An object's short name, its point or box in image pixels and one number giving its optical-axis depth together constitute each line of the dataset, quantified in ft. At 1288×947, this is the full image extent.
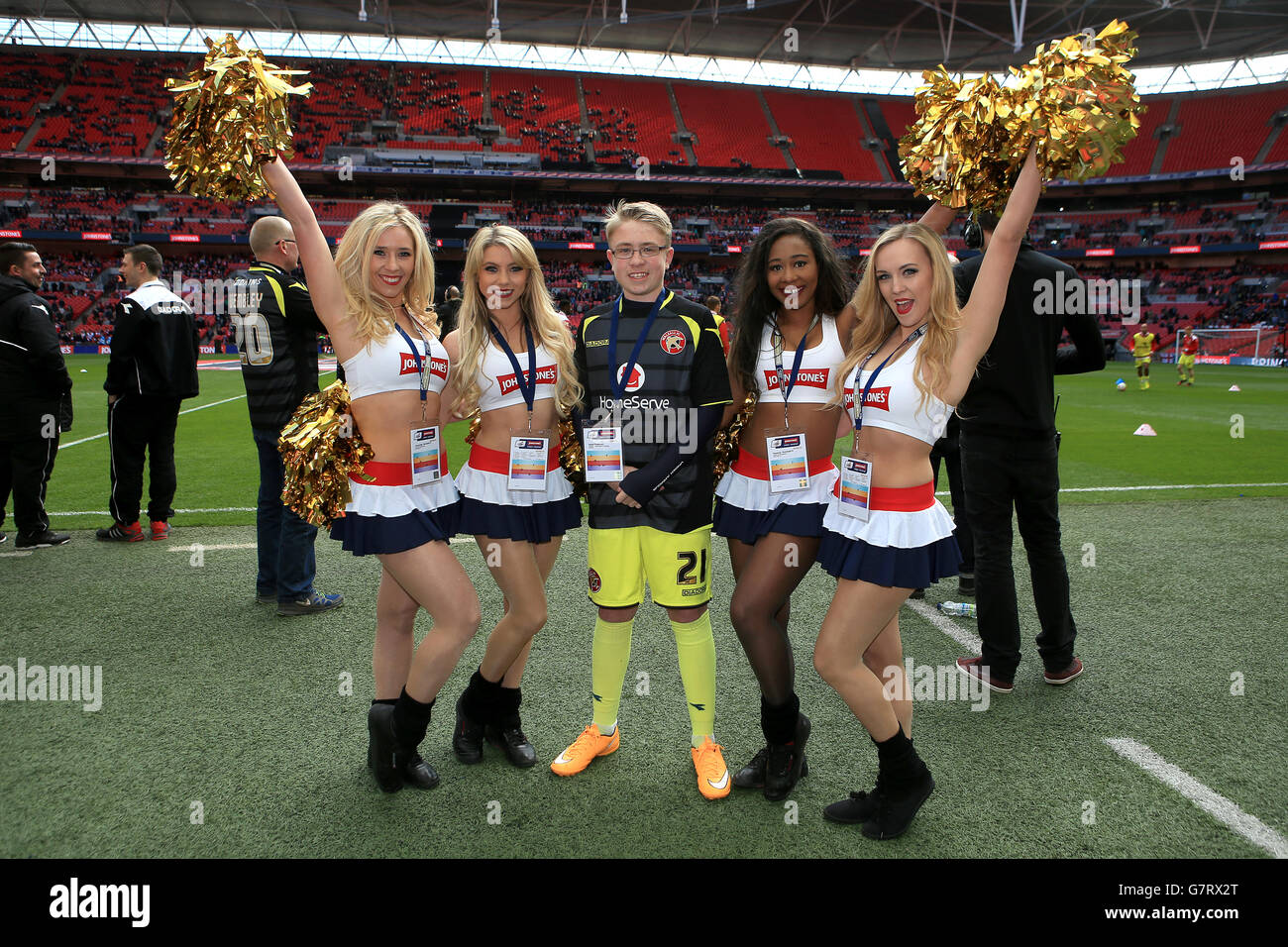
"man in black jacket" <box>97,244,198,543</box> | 19.21
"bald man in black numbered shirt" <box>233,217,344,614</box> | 14.55
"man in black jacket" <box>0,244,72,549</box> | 19.13
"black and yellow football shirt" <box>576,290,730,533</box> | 9.03
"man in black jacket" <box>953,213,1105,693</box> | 11.32
